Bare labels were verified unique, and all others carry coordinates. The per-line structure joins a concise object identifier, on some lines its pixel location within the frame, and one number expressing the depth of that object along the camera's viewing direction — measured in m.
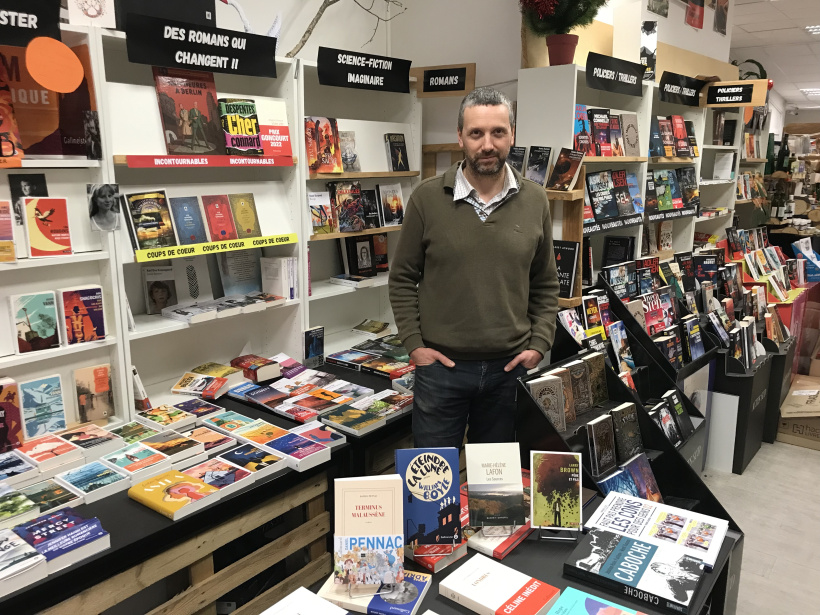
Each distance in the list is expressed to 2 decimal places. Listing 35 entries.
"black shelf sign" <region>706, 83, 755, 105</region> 4.15
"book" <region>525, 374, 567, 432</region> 2.19
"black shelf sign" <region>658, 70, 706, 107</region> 3.86
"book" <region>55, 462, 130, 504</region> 1.95
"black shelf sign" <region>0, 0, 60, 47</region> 1.84
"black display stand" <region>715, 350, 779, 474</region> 3.66
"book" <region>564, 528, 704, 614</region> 1.44
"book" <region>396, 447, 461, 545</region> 1.57
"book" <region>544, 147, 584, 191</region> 2.98
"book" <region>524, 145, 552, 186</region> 3.09
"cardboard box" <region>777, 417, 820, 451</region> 4.07
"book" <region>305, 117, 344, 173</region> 3.01
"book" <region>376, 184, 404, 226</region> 3.54
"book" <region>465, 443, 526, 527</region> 1.67
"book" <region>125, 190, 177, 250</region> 2.43
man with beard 2.11
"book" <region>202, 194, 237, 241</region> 2.68
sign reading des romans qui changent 2.24
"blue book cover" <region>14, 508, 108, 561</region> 1.64
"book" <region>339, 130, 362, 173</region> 3.27
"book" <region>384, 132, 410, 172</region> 3.54
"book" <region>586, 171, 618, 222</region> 3.45
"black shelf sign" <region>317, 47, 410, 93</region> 2.92
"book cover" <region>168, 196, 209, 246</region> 2.58
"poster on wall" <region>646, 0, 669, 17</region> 3.98
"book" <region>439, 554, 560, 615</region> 1.40
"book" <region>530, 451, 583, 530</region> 1.71
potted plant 3.00
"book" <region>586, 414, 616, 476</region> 2.19
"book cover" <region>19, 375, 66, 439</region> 2.25
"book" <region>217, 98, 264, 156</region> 2.65
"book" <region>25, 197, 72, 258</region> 2.14
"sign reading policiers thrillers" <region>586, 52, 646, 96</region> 3.08
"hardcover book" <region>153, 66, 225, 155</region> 2.47
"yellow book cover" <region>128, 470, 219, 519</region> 1.89
